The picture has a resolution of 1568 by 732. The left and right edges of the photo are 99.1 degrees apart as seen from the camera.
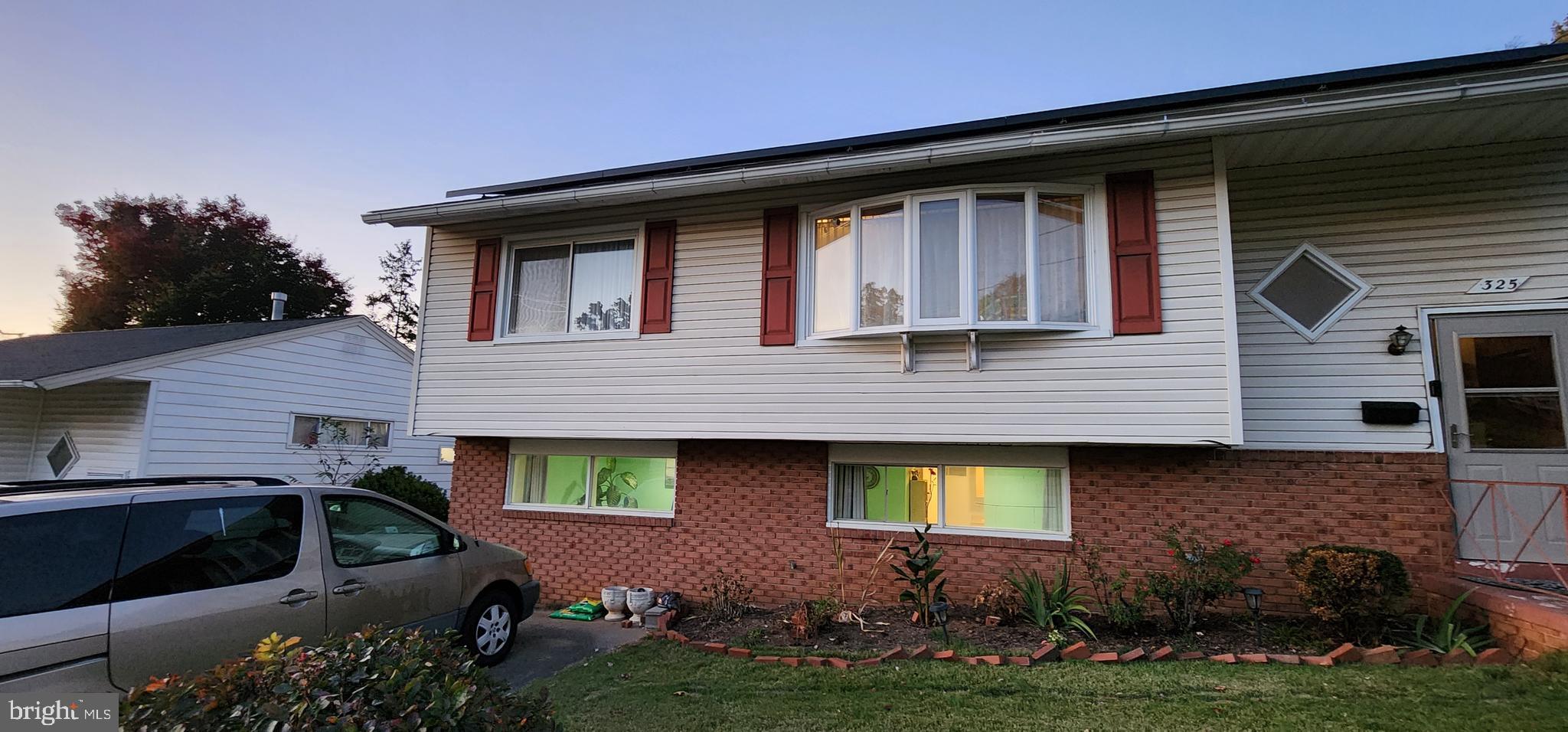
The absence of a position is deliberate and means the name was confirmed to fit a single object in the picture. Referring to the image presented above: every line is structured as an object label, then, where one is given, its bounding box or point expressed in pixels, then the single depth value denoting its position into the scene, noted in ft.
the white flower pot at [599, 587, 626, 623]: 24.47
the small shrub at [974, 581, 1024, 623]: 20.12
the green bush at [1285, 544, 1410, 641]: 16.53
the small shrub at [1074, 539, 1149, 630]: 18.74
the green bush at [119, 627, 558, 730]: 6.28
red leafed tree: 88.02
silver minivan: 10.54
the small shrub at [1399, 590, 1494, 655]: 15.80
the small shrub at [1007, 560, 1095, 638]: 19.16
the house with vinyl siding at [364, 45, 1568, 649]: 19.44
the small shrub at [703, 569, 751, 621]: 22.56
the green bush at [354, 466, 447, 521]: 42.01
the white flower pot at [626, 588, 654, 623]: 23.88
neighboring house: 35.83
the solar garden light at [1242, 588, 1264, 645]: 17.15
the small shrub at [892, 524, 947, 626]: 19.39
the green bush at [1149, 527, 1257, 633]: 18.48
